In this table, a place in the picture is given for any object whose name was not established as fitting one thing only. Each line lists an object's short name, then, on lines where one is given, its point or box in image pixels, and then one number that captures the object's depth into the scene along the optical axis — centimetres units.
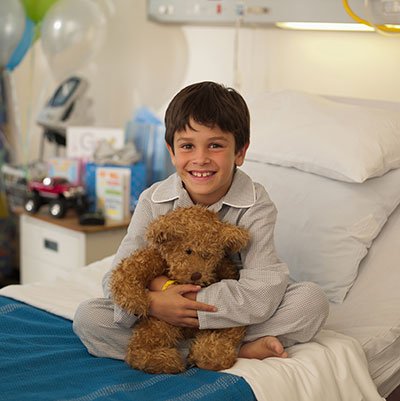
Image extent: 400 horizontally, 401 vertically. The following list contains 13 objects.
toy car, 279
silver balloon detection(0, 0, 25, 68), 283
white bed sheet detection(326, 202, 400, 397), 176
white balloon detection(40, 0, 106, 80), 293
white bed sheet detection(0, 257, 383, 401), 150
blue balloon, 305
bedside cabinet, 269
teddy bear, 156
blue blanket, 143
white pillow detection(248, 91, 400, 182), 196
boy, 160
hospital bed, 150
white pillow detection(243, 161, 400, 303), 195
